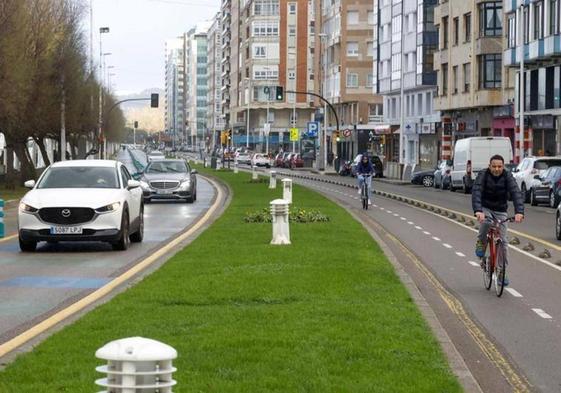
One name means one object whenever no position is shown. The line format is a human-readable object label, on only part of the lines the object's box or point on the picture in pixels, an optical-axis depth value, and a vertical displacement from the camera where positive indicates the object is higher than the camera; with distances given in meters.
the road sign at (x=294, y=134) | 113.12 +0.80
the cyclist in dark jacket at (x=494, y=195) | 15.02 -0.63
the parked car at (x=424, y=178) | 67.25 -1.90
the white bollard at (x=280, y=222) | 20.64 -1.36
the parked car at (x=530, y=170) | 44.56 -0.95
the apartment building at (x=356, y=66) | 109.81 +6.98
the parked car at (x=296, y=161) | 111.04 -1.62
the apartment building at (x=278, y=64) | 157.00 +10.31
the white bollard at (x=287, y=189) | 35.68 -1.34
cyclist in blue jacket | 36.62 -0.77
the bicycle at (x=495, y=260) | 14.65 -1.41
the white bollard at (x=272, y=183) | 52.23 -1.72
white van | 53.38 -0.32
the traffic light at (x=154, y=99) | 91.29 +3.26
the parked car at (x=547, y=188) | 41.00 -1.51
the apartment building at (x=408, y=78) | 85.75 +4.92
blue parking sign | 99.50 +1.18
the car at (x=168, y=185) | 41.44 -1.44
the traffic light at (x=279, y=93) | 75.50 +3.11
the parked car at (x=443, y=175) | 60.42 -1.58
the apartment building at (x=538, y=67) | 58.81 +3.95
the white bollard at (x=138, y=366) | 5.01 -0.92
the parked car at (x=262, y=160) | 114.62 -1.64
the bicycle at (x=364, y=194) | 37.67 -1.57
